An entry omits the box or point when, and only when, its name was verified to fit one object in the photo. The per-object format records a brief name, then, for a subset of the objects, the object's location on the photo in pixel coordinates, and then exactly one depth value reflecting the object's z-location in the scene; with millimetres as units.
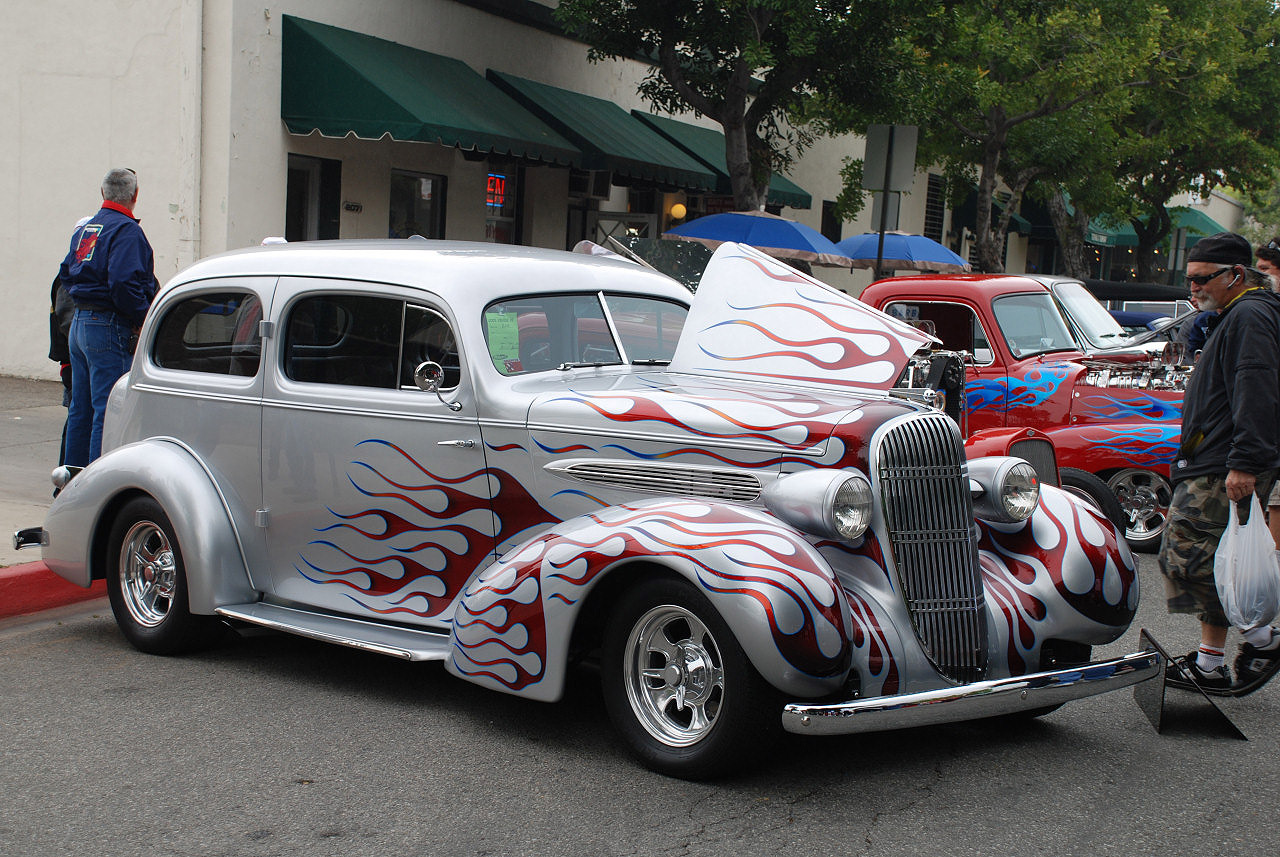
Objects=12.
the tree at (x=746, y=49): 14336
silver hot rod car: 4184
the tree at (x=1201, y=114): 22797
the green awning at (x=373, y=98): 12516
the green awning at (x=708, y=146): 18125
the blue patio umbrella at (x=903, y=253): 17141
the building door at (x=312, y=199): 13805
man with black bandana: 5082
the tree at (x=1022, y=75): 18281
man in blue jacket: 7633
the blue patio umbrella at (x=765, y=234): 14703
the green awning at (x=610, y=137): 15258
